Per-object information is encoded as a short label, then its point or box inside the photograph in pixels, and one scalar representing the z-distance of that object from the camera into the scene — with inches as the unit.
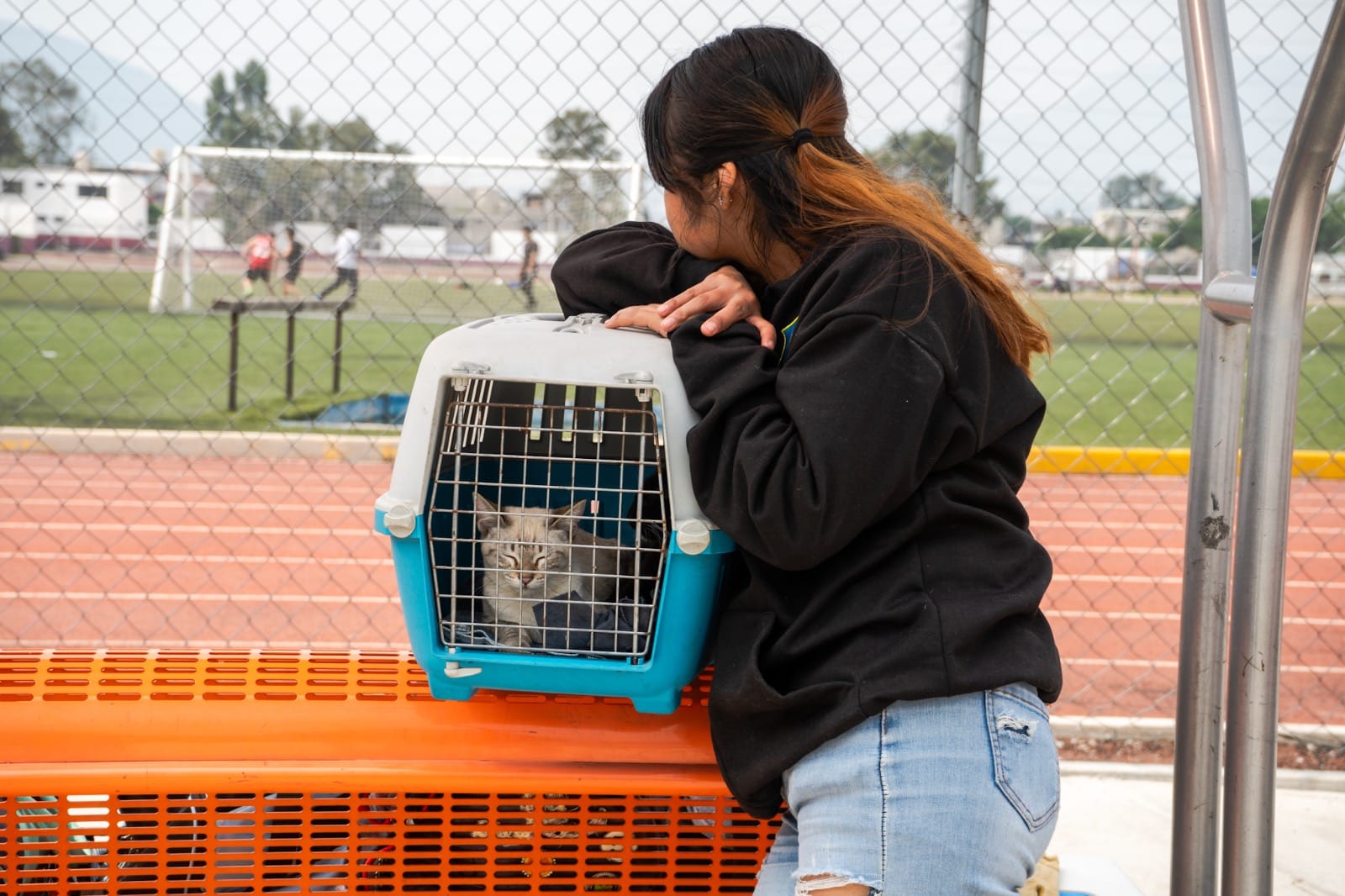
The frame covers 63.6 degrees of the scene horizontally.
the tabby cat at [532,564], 52.8
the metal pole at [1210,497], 59.8
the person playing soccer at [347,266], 347.3
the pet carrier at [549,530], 49.6
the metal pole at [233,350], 314.0
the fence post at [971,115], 120.3
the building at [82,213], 669.3
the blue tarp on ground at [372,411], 323.0
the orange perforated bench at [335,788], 54.7
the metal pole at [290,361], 339.6
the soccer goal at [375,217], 339.6
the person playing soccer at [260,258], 352.8
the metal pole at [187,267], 387.1
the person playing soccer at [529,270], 264.7
